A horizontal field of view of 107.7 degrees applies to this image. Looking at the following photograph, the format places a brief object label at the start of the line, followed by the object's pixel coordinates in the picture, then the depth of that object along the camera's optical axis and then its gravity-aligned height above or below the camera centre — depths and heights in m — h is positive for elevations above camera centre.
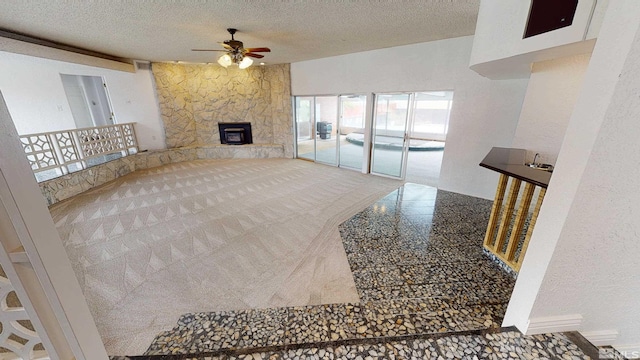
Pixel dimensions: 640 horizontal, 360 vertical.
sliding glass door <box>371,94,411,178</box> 4.76 -0.42
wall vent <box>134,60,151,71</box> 5.77 +1.08
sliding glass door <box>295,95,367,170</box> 5.64 -0.44
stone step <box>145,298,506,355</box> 1.44 -1.38
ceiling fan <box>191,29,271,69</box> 3.41 +0.83
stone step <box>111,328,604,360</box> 1.15 -1.19
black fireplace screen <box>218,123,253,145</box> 7.07 -0.67
